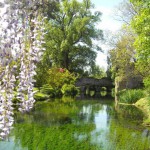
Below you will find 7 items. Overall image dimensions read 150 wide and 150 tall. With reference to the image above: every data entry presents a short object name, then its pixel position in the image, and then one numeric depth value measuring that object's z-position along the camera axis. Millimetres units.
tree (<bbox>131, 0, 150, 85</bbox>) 8814
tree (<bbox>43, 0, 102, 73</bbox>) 30548
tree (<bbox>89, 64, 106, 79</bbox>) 31808
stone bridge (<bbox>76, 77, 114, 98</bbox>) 32060
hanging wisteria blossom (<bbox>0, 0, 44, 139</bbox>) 2718
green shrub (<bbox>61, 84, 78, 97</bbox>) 25431
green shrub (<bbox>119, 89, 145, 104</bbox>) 18567
